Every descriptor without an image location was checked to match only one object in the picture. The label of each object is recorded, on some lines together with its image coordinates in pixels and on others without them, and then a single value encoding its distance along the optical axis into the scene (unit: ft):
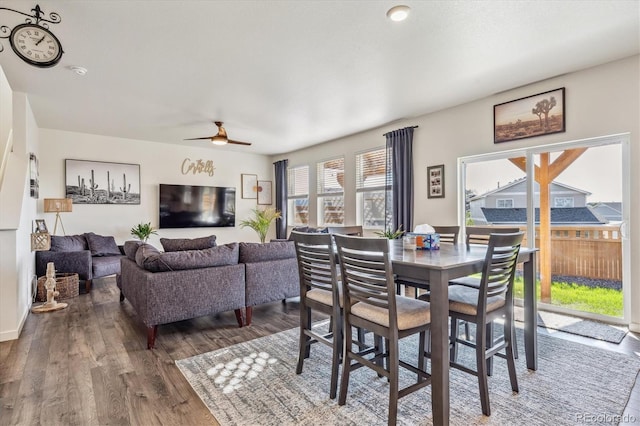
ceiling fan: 16.10
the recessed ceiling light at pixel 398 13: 7.43
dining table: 5.29
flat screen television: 21.74
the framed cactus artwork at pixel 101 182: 18.66
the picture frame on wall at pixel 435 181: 15.12
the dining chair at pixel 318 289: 6.54
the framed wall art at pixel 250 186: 25.44
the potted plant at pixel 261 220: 24.44
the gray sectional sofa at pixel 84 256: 15.01
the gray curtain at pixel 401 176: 16.17
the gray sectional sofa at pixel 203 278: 9.25
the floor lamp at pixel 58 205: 16.61
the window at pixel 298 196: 24.00
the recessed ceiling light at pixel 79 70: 10.38
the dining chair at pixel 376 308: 5.44
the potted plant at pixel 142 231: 20.01
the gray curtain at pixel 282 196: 25.34
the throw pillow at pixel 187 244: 10.80
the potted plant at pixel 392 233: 15.81
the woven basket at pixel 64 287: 14.06
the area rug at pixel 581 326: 9.66
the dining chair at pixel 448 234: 10.70
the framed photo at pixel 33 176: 13.69
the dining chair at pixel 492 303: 5.88
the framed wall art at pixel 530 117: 11.55
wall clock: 6.87
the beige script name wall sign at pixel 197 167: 22.66
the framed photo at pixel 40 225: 15.60
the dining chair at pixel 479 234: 9.71
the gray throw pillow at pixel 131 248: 11.06
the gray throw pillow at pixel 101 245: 17.47
